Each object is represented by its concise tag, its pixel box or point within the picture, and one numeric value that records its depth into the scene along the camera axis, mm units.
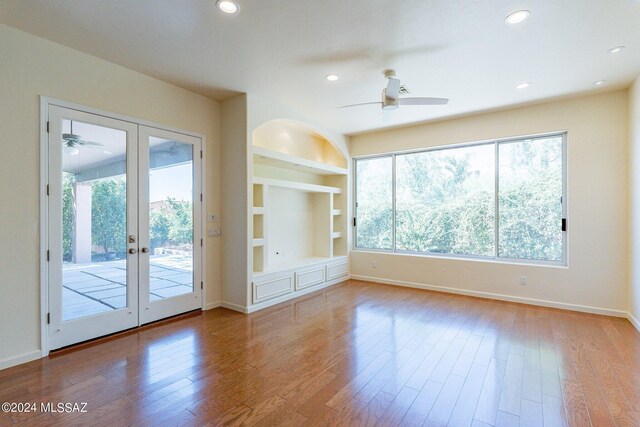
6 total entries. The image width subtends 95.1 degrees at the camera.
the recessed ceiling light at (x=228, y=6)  2270
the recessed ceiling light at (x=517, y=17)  2379
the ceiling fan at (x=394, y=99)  3213
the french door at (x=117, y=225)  2939
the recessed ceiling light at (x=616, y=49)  2879
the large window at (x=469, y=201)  4418
